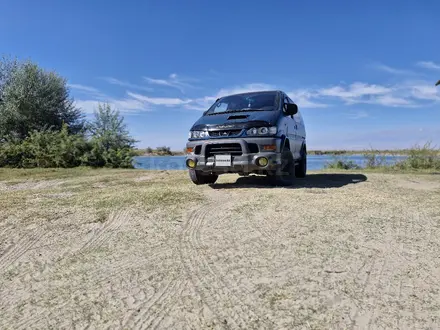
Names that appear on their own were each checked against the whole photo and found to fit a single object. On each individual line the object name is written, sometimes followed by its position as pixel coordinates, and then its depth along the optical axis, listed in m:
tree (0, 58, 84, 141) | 21.20
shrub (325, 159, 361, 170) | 15.81
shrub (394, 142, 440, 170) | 14.88
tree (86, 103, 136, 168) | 17.22
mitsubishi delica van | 6.64
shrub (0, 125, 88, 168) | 16.59
